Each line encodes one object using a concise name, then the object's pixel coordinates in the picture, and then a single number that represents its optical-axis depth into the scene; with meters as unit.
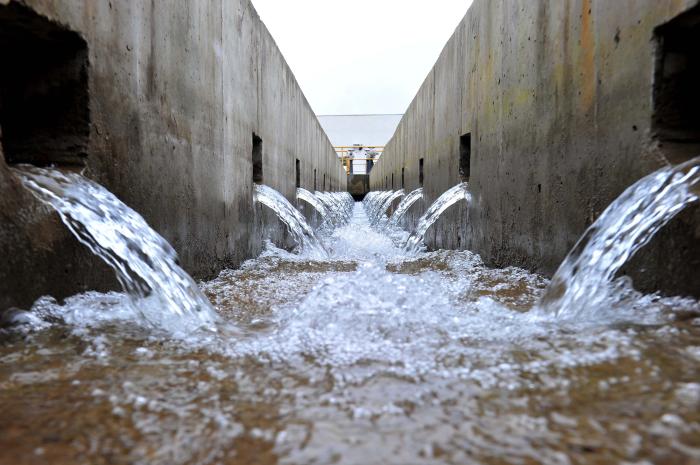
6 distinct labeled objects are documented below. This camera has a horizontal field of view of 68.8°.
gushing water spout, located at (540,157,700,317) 2.09
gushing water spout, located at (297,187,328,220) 9.38
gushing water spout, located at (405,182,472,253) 5.65
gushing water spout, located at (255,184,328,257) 6.02
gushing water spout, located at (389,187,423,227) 9.11
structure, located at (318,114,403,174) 32.94
